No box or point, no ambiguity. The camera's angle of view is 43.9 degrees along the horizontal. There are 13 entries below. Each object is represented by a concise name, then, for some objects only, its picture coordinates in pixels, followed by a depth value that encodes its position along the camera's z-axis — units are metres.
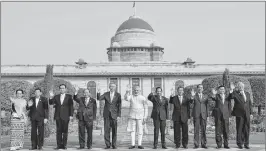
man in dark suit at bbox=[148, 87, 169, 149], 9.38
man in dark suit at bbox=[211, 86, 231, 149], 9.32
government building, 35.72
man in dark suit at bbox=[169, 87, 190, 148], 9.39
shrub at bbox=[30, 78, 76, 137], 13.63
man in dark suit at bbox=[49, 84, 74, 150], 9.14
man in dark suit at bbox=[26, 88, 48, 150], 9.05
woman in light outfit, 8.91
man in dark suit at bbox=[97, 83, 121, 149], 9.30
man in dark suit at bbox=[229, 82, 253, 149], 9.31
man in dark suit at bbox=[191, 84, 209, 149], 9.51
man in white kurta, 9.27
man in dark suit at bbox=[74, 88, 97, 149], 9.22
